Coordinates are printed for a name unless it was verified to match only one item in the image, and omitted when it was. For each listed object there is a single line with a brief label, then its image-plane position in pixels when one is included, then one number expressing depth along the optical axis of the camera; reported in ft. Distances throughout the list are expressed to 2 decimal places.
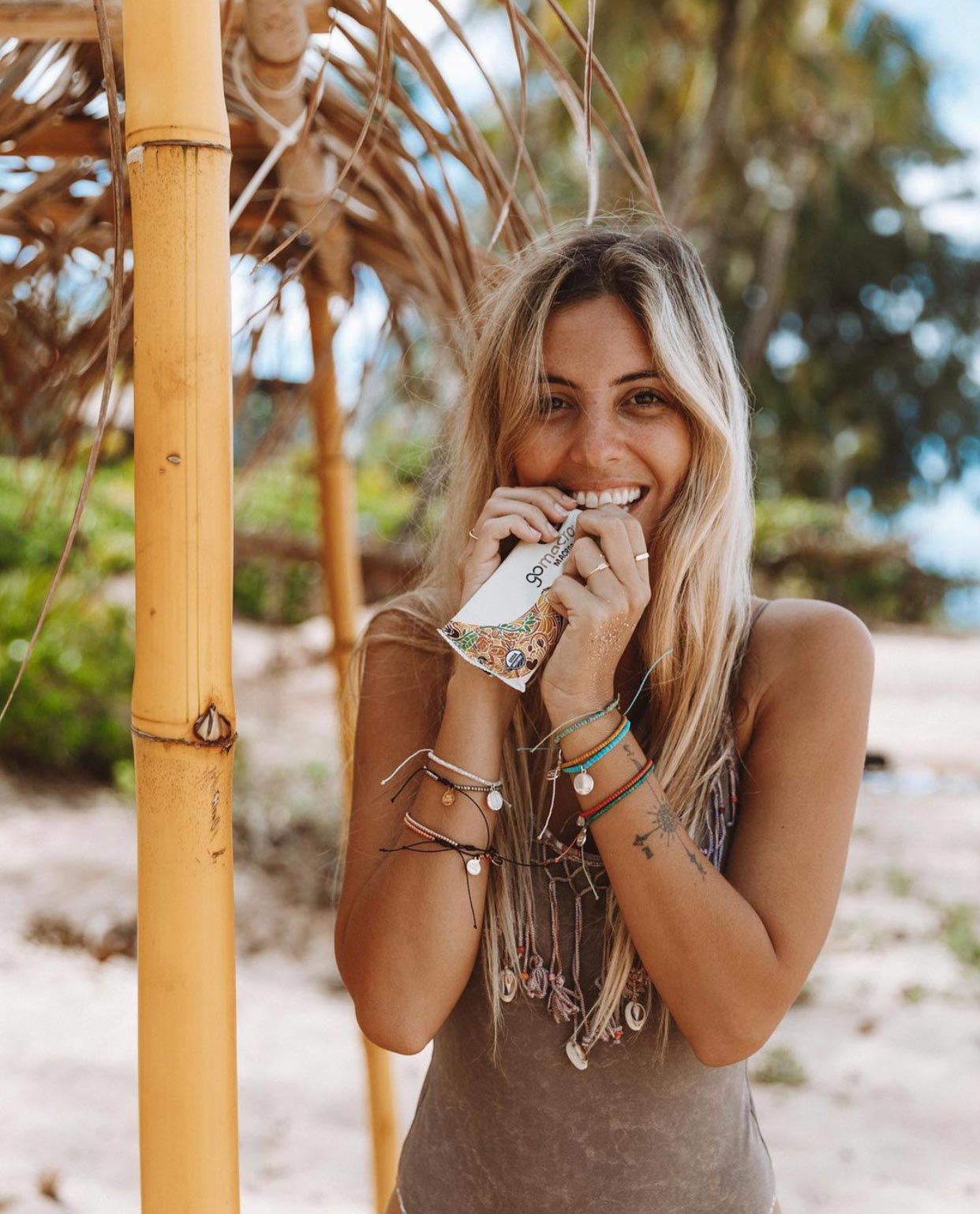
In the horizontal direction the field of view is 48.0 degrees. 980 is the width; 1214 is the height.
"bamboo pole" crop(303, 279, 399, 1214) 7.69
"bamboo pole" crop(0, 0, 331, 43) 3.90
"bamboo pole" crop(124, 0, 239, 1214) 3.20
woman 4.20
